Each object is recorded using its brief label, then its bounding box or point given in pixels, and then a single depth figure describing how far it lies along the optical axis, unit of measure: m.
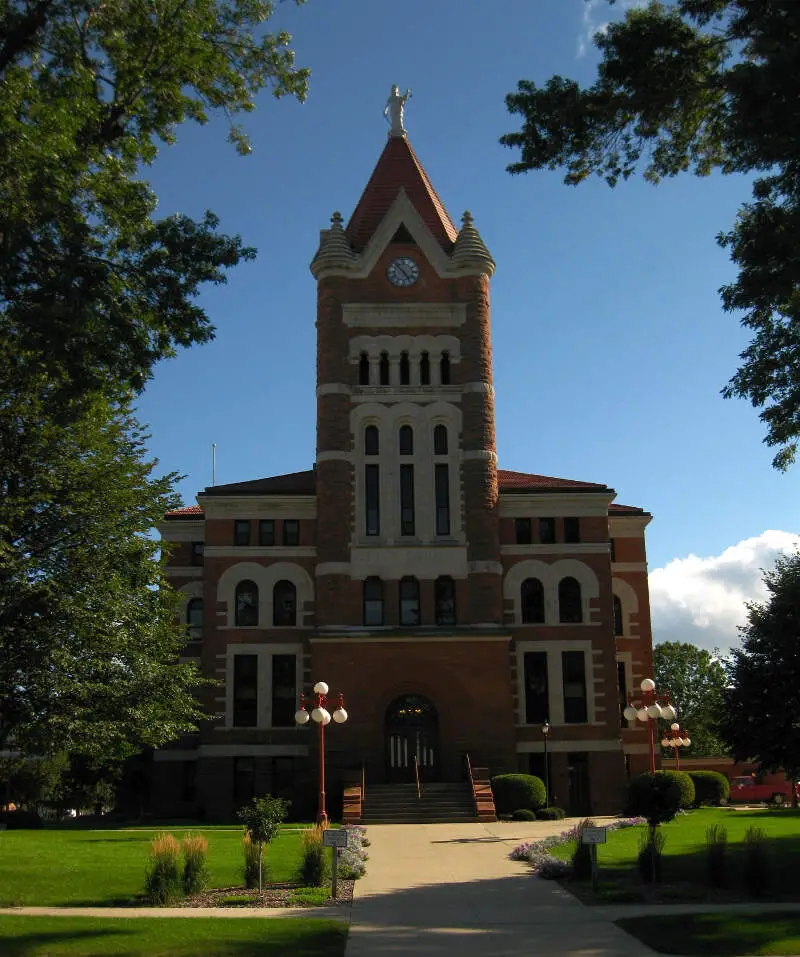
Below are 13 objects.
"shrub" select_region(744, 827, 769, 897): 17.69
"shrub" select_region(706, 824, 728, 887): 18.42
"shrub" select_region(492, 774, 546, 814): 36.47
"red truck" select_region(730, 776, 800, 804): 50.12
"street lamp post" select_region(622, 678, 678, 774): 28.64
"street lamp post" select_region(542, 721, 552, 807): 38.81
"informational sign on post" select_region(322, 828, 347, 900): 17.80
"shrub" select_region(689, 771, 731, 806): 40.31
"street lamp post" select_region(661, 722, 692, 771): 38.01
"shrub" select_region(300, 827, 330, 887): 19.34
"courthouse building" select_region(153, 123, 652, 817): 40.38
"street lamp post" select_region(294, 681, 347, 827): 30.67
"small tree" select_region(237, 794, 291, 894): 19.27
